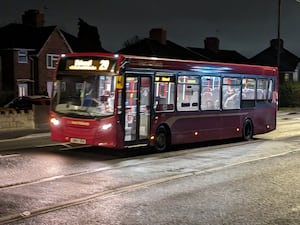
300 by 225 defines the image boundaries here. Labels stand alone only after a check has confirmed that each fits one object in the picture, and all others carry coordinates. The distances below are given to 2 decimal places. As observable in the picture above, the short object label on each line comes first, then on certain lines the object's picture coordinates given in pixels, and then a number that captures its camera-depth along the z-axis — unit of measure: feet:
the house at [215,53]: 230.50
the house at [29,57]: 164.96
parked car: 114.52
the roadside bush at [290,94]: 174.40
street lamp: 143.60
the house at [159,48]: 197.67
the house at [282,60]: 258.78
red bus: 46.52
